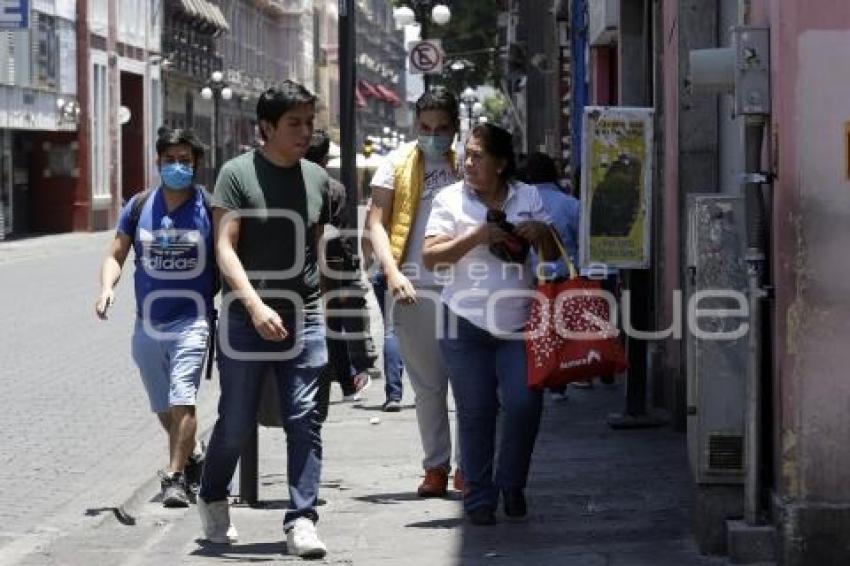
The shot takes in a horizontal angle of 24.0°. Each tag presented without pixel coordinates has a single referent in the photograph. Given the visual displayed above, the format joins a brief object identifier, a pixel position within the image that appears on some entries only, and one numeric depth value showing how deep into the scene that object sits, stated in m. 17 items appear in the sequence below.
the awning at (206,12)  70.75
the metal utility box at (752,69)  7.15
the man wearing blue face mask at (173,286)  9.08
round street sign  31.52
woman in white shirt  8.52
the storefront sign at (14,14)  42.25
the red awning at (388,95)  118.95
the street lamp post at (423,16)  35.93
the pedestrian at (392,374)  13.24
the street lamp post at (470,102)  70.78
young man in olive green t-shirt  7.93
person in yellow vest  9.36
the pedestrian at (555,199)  12.94
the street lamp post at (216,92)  66.34
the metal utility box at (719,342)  7.50
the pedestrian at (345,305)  11.68
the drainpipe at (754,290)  7.22
